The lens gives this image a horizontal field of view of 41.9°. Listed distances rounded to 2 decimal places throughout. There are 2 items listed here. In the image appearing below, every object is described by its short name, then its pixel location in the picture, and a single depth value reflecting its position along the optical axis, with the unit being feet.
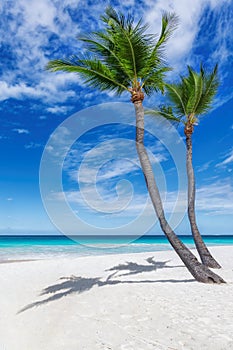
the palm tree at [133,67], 25.58
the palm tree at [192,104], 32.55
